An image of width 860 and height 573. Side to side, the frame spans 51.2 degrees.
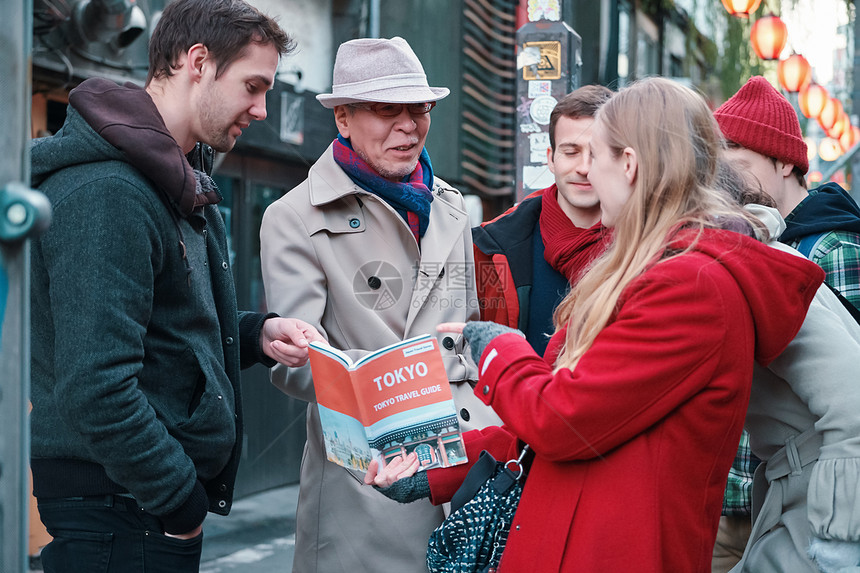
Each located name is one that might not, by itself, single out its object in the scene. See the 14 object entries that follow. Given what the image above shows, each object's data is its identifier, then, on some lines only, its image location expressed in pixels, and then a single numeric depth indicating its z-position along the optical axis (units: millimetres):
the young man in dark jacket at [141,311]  1938
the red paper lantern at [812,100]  14633
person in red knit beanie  2920
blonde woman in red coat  1776
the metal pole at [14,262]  1069
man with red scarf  3162
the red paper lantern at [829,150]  16953
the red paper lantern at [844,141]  17266
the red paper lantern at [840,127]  16164
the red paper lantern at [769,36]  11555
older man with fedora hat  2740
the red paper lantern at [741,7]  10147
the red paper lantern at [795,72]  12617
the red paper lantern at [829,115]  14961
